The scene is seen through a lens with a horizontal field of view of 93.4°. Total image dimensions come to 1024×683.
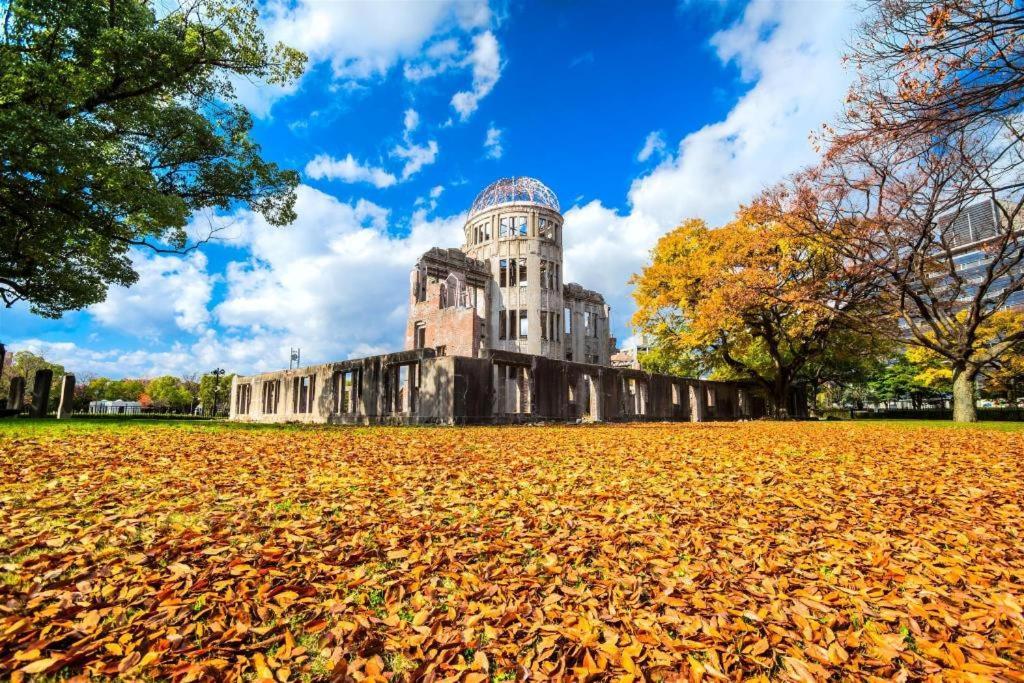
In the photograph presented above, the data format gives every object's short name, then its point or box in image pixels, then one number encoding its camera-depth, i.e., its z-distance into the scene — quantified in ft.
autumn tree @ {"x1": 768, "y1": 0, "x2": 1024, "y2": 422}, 27.32
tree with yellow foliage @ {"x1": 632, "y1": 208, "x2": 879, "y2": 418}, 71.61
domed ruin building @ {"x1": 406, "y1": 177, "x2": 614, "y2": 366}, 114.15
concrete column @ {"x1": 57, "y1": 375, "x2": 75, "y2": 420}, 65.66
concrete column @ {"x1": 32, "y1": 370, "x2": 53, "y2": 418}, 61.44
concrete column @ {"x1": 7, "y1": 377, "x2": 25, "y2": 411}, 71.67
